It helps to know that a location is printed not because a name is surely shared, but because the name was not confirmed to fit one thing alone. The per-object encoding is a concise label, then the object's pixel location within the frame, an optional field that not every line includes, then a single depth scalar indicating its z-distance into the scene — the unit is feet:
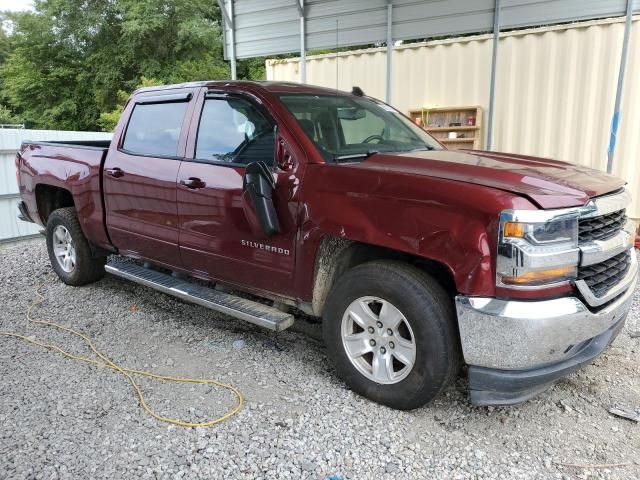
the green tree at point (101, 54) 86.79
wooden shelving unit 26.07
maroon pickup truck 8.21
